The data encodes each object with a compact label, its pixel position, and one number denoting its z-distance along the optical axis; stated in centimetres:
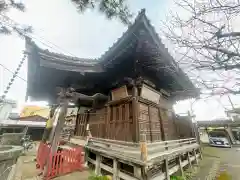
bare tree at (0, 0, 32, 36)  295
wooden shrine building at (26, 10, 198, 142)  462
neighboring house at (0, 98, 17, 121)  3432
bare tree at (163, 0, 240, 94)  223
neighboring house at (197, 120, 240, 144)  2353
